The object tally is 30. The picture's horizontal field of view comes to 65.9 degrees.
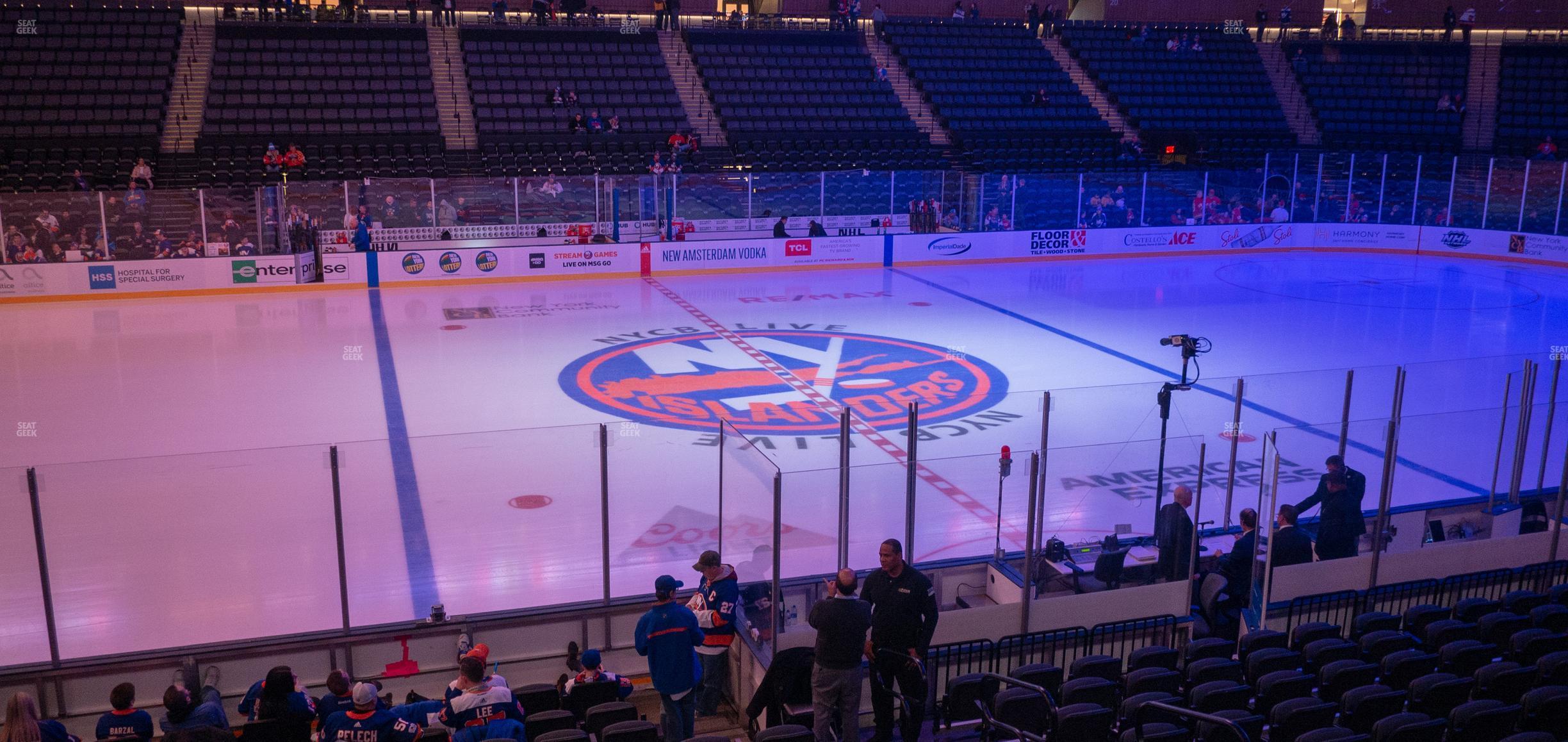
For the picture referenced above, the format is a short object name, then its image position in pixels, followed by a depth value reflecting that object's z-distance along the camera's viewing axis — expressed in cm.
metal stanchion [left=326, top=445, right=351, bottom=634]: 795
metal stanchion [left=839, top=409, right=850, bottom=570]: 801
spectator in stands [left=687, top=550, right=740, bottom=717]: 806
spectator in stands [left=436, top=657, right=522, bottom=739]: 657
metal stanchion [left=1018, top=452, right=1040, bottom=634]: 821
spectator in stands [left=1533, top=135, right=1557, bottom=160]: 3359
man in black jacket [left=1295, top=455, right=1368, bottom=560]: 959
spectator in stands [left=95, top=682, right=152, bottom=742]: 666
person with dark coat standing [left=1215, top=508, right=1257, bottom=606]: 895
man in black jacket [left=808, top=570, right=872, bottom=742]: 720
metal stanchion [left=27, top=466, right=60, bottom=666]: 748
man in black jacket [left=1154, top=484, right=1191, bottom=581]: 877
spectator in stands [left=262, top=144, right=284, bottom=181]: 2802
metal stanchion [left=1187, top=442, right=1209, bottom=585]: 877
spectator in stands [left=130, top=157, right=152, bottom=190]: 2655
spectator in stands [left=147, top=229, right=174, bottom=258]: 2397
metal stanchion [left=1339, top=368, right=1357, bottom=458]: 950
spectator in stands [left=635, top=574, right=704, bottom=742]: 749
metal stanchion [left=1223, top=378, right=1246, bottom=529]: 952
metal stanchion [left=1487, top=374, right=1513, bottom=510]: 1073
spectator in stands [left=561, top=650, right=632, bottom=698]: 743
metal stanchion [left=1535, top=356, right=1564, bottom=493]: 1062
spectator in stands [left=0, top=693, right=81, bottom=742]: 590
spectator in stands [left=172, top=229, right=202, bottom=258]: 2423
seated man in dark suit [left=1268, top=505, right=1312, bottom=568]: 902
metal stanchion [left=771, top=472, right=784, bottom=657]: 770
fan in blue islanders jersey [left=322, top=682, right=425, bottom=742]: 647
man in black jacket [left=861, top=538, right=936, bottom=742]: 746
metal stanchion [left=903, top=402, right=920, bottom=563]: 821
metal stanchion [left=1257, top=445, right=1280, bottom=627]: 876
